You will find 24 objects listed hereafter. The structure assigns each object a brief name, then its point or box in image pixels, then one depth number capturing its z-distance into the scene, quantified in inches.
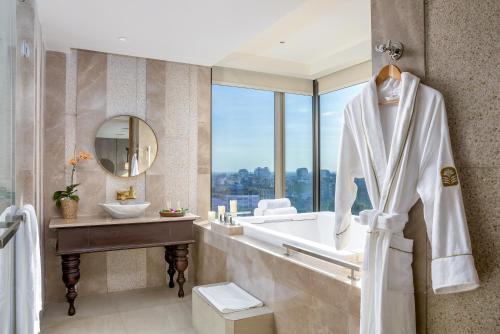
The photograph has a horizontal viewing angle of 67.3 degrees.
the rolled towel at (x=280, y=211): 158.4
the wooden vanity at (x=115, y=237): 125.4
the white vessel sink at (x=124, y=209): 136.7
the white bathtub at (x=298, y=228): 114.0
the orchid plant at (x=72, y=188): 138.1
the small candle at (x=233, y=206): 155.3
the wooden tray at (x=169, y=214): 144.6
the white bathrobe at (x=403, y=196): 55.9
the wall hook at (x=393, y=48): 68.4
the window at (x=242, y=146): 177.5
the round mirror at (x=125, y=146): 149.2
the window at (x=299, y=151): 194.5
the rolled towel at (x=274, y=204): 161.3
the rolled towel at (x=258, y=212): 161.3
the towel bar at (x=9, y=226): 46.0
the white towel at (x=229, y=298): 102.3
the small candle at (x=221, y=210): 148.3
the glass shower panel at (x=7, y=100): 53.7
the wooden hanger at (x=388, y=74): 67.8
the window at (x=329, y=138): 184.2
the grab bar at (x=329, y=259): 76.8
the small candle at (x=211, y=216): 154.6
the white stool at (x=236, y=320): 96.2
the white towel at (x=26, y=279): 62.9
